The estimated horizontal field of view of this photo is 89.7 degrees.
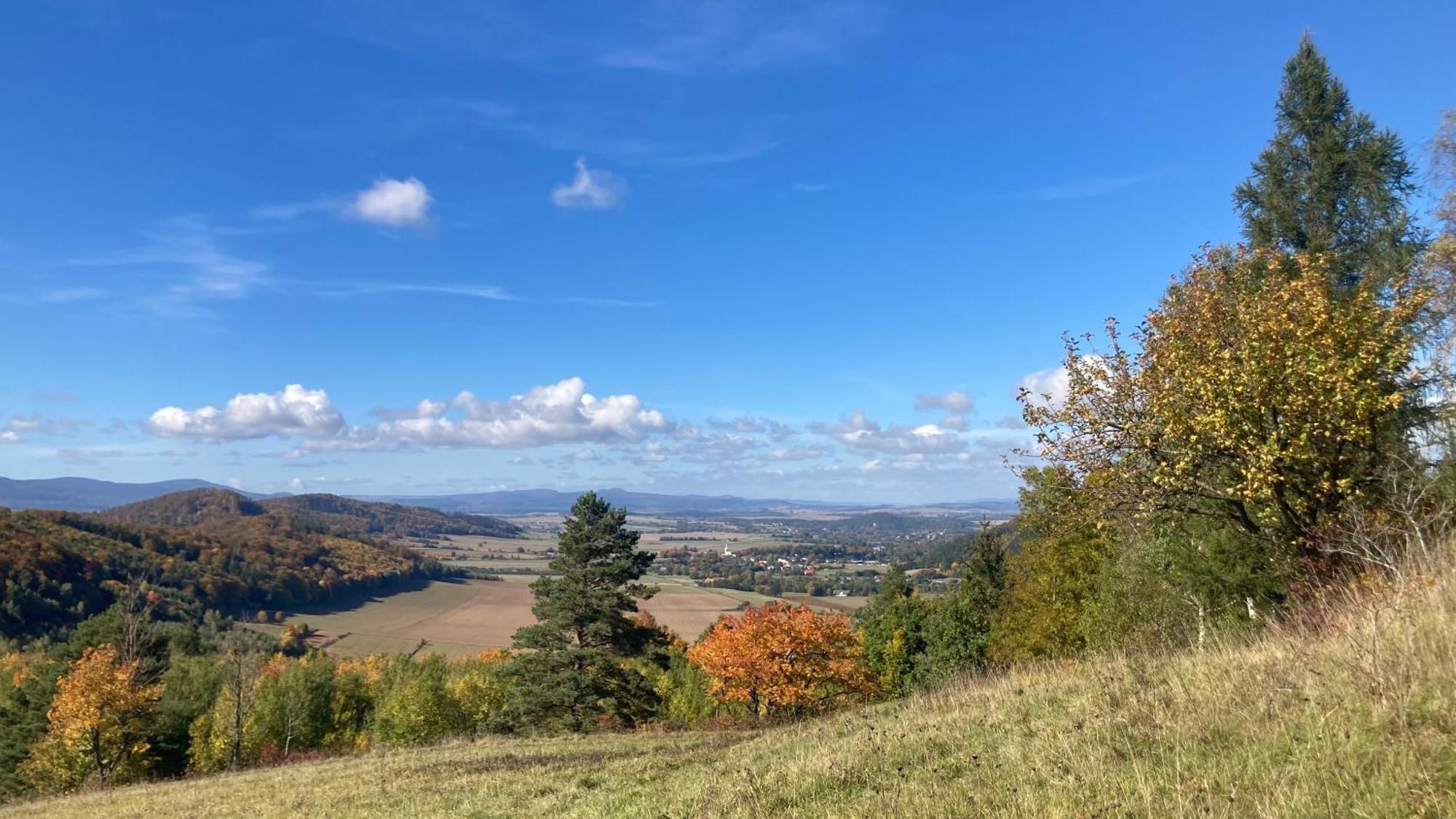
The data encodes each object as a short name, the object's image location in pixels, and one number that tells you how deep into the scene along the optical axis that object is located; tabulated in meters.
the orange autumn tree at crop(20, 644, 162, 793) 35.62
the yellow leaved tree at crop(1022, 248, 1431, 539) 11.02
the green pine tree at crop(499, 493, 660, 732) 37.09
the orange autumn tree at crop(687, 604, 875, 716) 37.78
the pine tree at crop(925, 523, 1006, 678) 49.28
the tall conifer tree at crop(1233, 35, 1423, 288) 22.38
